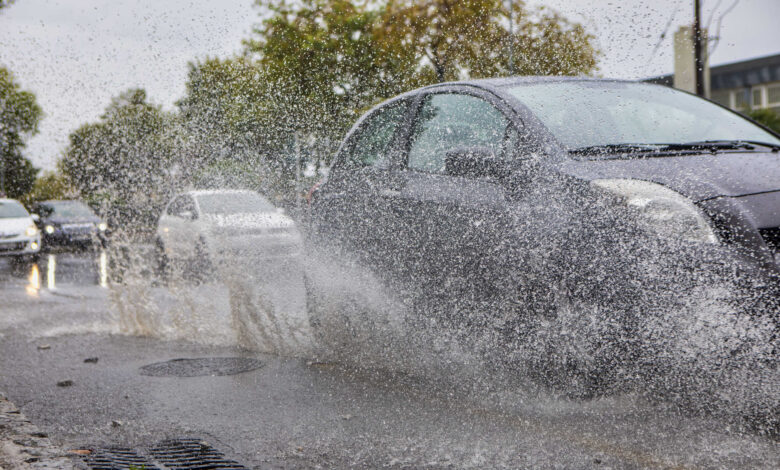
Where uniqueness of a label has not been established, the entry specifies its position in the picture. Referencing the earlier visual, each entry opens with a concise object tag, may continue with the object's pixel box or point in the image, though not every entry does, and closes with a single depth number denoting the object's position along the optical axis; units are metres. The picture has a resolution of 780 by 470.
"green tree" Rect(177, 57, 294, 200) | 8.39
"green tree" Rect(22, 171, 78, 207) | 63.66
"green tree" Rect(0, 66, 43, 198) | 20.93
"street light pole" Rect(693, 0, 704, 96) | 8.18
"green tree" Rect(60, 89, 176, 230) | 9.16
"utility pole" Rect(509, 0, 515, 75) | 9.62
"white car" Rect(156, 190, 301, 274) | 6.88
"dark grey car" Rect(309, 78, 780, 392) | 3.21
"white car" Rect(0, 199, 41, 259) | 18.83
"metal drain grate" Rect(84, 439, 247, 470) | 3.20
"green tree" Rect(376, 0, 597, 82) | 8.95
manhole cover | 5.18
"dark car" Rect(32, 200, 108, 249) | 22.50
